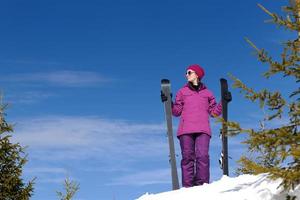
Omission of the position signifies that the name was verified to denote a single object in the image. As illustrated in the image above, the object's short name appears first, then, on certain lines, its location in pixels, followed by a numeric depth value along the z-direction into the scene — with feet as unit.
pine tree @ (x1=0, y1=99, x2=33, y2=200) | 50.55
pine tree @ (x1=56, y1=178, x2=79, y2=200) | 67.62
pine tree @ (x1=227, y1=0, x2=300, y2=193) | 18.30
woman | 32.45
